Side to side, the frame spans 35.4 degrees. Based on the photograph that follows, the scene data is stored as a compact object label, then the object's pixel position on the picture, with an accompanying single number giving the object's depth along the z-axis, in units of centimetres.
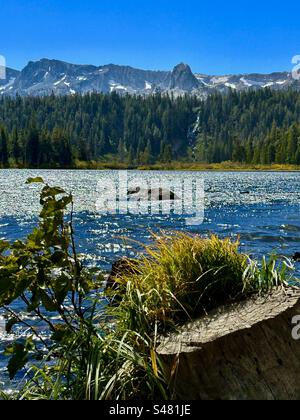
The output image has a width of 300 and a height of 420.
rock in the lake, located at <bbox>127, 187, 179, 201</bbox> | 6386
